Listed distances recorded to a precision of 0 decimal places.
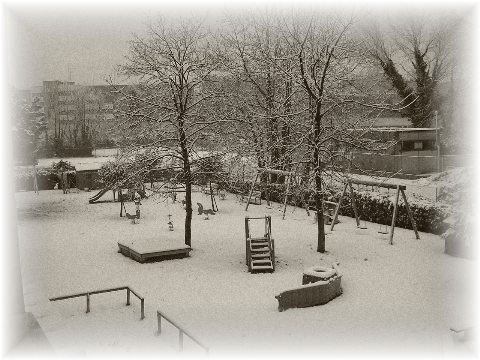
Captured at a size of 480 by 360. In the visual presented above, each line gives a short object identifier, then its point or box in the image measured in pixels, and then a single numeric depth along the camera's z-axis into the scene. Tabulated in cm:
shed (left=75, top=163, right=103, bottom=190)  3222
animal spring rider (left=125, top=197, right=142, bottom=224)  2231
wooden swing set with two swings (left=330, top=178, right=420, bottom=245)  1888
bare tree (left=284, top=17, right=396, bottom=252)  1702
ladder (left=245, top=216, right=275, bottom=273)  1548
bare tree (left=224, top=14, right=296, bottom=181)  2502
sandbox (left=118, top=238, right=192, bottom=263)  1644
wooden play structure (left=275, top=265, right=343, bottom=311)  1225
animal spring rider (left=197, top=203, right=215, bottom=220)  2373
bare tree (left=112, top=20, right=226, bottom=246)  1719
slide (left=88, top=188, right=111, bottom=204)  2747
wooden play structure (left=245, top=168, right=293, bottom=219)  2292
